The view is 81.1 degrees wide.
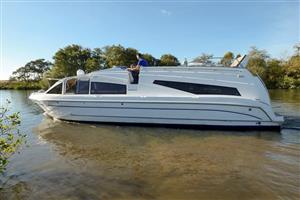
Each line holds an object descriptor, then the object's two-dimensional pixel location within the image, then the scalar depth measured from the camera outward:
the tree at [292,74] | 28.75
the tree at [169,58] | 42.22
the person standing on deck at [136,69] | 7.31
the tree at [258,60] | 30.93
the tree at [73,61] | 33.72
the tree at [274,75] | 30.59
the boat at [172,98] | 6.42
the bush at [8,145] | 2.92
